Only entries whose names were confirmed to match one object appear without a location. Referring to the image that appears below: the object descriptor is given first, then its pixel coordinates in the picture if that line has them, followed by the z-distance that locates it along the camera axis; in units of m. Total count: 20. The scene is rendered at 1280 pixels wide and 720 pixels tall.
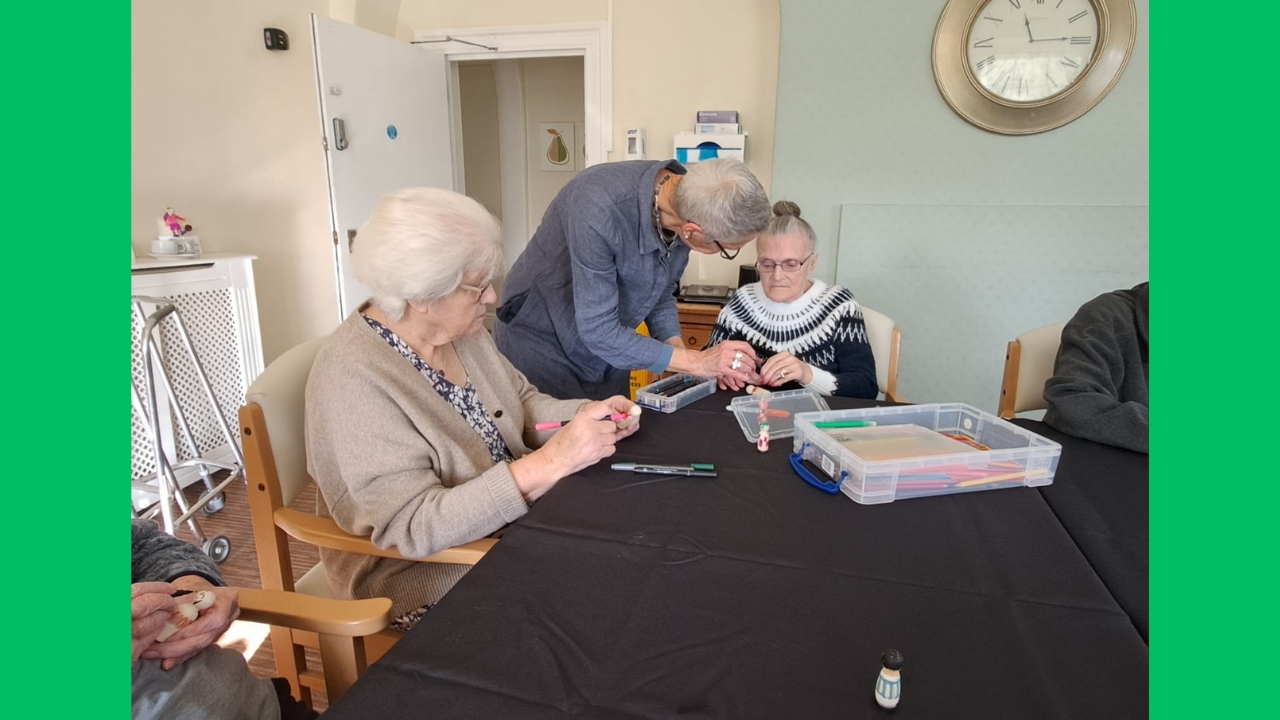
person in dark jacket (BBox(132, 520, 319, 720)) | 0.78
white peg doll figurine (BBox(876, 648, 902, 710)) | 0.58
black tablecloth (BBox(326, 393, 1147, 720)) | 0.61
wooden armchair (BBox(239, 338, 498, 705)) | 1.10
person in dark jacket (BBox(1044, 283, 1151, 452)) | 1.27
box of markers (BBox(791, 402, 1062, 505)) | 1.02
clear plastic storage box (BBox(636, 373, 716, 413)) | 1.50
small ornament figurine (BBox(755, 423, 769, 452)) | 1.24
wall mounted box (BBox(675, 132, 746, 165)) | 3.08
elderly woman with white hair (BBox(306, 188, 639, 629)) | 1.04
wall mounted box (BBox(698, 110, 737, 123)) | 3.10
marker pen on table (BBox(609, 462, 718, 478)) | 1.11
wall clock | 2.46
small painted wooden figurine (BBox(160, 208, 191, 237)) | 2.50
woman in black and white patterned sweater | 1.84
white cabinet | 2.38
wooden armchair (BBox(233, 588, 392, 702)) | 0.86
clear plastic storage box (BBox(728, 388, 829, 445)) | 1.34
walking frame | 2.06
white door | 2.91
